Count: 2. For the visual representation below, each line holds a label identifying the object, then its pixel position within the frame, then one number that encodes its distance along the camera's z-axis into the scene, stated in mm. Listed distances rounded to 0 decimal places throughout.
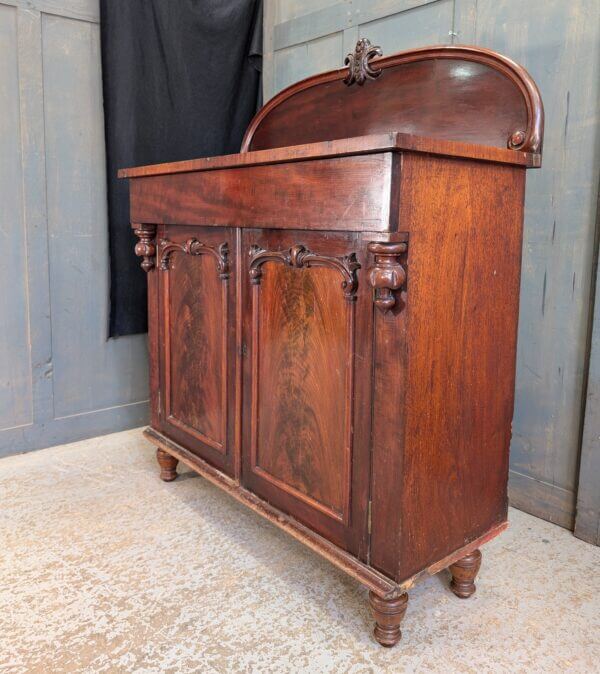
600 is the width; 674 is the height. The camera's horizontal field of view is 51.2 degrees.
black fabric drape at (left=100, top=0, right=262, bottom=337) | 2541
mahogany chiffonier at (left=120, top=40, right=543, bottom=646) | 1327
